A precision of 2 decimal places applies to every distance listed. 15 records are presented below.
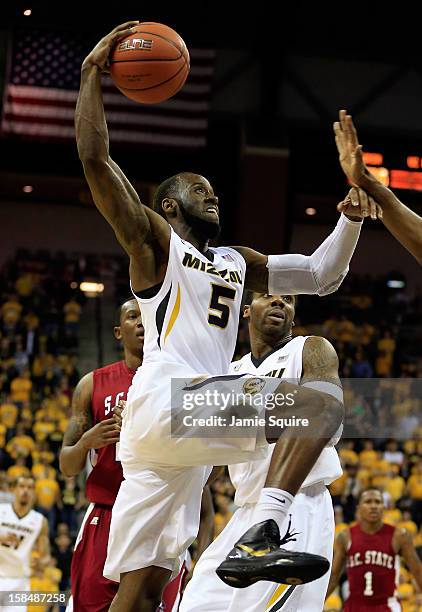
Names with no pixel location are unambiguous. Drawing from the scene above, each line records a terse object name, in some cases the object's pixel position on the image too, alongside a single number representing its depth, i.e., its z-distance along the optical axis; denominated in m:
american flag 15.92
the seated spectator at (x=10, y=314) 16.86
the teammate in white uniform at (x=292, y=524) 5.08
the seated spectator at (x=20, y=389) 14.71
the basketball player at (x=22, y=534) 8.63
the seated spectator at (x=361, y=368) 16.69
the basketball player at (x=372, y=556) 8.41
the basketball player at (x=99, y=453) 5.37
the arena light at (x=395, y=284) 20.75
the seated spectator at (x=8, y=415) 13.78
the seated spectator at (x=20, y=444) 12.56
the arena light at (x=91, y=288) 18.73
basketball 4.57
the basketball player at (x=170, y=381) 3.96
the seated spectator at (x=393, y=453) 14.05
